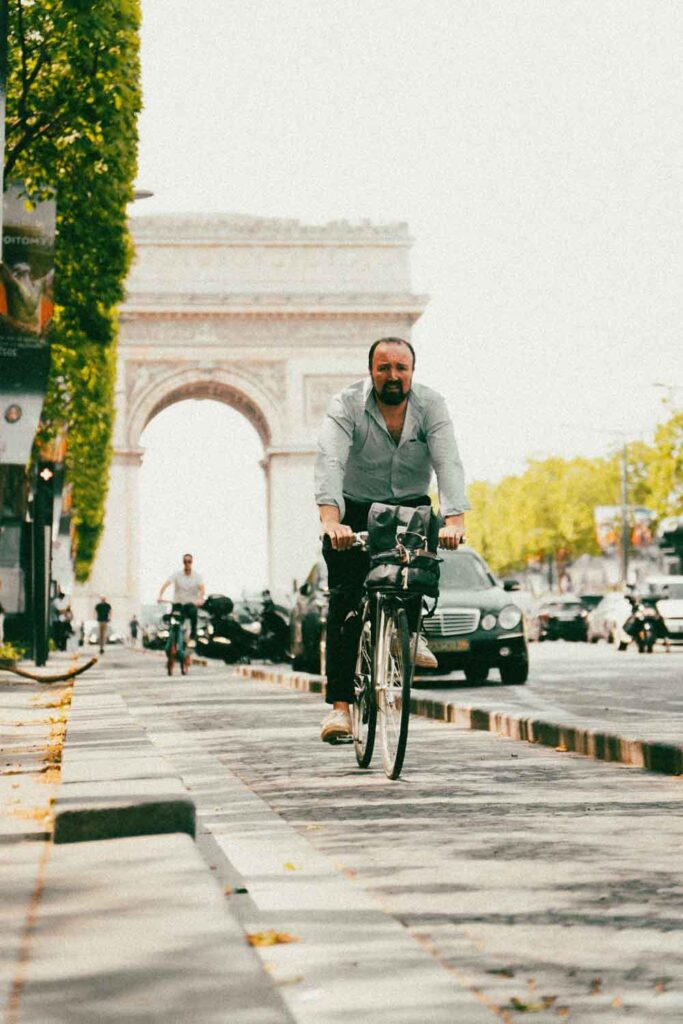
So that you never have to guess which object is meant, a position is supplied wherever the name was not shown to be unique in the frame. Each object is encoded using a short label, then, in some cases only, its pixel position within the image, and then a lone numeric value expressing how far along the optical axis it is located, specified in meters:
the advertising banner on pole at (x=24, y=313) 17.91
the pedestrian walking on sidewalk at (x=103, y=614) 49.59
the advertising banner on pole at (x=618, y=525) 87.81
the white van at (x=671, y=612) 34.94
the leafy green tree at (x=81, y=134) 20.11
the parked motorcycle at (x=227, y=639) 32.66
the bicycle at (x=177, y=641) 24.53
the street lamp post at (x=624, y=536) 63.97
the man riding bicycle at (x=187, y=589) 24.59
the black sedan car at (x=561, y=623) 55.78
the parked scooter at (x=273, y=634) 30.34
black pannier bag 7.56
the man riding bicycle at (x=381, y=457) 7.79
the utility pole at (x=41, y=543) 23.33
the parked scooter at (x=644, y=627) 32.75
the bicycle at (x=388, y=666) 7.55
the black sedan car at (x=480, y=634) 18.56
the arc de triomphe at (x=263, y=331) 60.03
